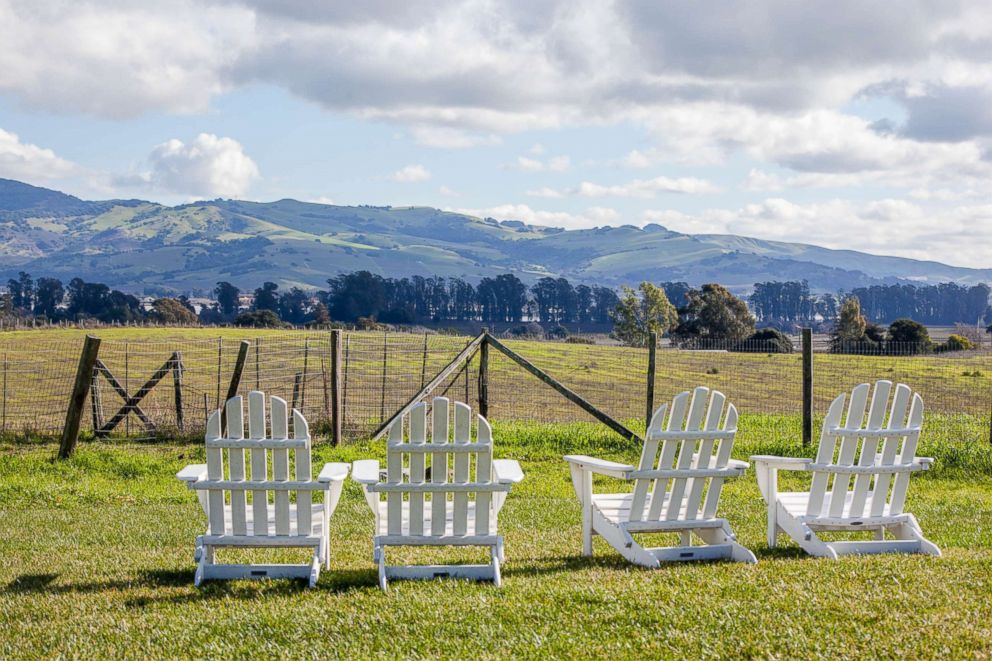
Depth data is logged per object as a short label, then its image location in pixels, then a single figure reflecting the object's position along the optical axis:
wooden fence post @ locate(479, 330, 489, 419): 14.39
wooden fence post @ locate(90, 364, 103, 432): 15.05
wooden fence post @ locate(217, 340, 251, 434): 13.65
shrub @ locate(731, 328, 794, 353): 71.81
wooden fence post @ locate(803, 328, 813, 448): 14.08
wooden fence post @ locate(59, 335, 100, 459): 13.08
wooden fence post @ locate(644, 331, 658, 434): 14.71
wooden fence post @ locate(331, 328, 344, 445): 14.09
